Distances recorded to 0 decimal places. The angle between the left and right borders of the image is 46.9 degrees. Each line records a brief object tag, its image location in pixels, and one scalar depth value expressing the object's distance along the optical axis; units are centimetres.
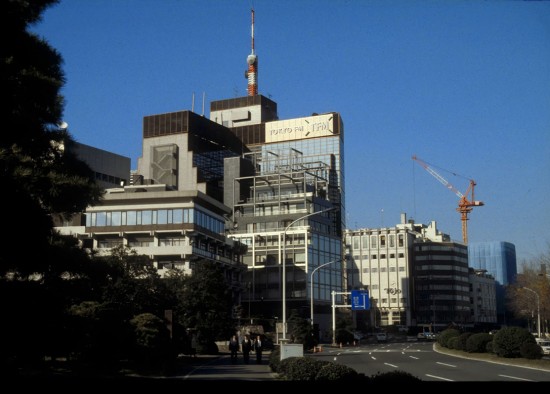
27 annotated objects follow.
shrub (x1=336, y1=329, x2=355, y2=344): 8750
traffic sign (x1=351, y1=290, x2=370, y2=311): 7331
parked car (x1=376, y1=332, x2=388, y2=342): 11243
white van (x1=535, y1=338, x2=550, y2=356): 5455
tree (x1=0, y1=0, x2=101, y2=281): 1852
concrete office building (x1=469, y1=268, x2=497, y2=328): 18038
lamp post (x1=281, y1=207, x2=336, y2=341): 3975
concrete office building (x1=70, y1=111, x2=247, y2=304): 8938
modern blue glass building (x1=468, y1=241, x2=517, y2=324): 18624
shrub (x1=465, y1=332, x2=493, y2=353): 4838
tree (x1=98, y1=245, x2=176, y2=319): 4169
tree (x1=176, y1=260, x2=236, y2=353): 5453
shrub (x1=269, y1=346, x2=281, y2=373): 3027
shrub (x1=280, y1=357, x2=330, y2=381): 2264
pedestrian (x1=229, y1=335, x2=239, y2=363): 4259
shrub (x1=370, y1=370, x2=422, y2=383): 1283
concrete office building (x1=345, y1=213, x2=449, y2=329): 17050
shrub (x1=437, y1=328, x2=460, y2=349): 5812
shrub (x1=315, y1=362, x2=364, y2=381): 1995
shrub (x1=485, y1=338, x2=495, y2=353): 4561
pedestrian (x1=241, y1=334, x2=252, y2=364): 4195
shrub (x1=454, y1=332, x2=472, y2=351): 5194
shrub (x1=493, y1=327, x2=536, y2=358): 4141
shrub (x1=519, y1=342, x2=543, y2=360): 3997
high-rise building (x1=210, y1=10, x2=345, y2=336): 11656
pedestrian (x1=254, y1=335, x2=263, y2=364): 4203
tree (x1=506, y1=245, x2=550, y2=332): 7150
